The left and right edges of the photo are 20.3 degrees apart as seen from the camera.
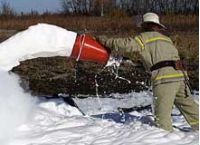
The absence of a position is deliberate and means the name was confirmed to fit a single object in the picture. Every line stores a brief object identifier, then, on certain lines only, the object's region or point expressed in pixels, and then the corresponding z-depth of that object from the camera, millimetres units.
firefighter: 6637
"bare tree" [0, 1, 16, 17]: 49869
